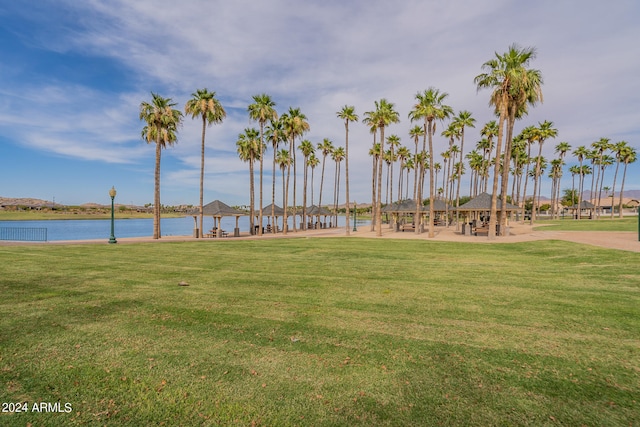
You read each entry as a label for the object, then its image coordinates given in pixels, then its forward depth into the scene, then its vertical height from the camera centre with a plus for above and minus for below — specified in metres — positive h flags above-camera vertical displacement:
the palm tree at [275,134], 38.25 +8.53
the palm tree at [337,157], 61.09 +9.31
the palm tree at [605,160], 71.71 +11.62
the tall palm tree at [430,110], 29.06 +9.10
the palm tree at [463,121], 43.40 +12.17
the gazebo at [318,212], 50.15 -1.70
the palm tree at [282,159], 54.22 +7.48
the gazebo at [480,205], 30.31 +0.12
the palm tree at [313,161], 64.62 +8.66
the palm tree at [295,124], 38.34 +9.77
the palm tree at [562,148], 67.12 +13.43
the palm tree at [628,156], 64.59 +11.64
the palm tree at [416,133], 51.92 +12.37
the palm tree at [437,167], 78.65 +9.91
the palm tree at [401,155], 68.75 +11.26
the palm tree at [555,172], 71.06 +8.88
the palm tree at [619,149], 64.06 +12.97
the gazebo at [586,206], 65.30 +0.64
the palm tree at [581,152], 67.88 +12.63
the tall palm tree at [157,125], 27.55 +6.66
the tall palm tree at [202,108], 30.11 +8.96
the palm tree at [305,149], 50.06 +9.37
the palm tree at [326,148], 56.21 +10.20
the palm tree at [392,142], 59.09 +12.11
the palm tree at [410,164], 81.04 +10.92
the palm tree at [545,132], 45.12 +11.32
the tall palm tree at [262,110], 34.62 +10.31
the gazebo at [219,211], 32.25 -1.27
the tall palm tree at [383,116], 32.28 +9.27
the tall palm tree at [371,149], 33.14 +8.57
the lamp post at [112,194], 21.84 +0.16
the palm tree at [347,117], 38.47 +10.84
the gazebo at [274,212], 42.26 -1.71
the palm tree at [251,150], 37.75 +6.52
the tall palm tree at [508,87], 22.77 +9.14
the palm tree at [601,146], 64.50 +13.46
